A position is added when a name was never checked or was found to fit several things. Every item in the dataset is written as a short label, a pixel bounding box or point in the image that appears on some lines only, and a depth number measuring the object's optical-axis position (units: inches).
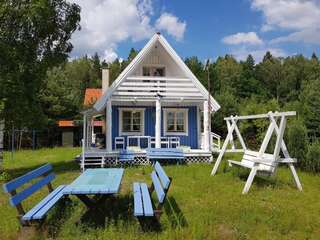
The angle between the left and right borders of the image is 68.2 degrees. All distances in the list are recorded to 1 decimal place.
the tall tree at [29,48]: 333.1
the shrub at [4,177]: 278.1
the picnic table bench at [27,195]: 131.9
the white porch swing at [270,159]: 226.5
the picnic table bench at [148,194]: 135.0
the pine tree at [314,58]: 1787.1
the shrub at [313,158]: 329.9
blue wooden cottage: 401.4
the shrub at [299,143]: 344.3
